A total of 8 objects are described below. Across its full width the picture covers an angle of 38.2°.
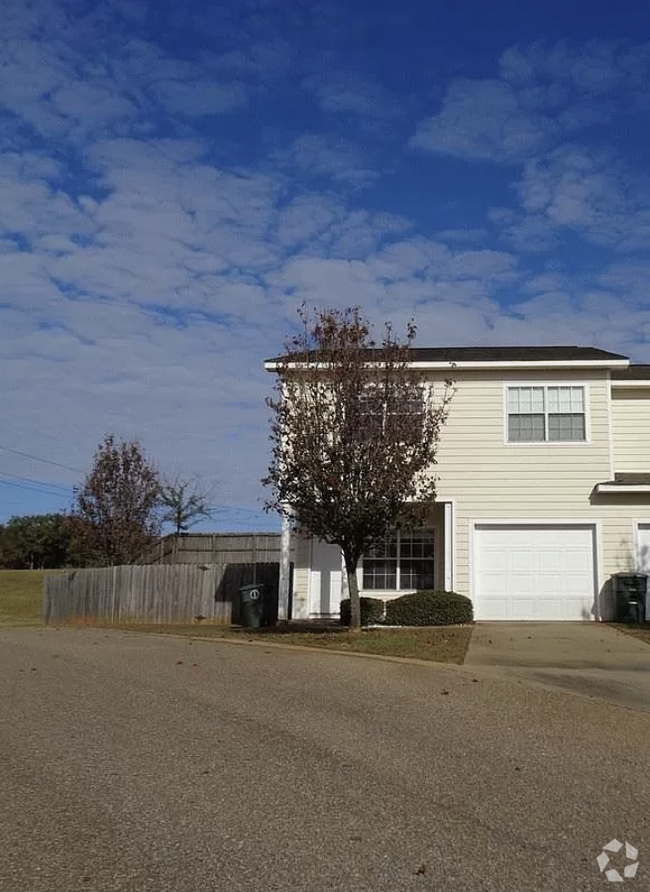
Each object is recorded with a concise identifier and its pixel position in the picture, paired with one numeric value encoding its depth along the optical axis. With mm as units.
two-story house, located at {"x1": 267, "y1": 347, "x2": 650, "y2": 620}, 20531
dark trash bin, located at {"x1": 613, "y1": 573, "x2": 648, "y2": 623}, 19641
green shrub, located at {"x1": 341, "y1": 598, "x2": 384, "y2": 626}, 19734
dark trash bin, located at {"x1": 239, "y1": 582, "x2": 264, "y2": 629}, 21406
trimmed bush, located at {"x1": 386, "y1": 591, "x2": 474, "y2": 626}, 19312
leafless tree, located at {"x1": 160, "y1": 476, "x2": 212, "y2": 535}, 51231
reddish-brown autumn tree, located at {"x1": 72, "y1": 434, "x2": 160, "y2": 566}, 27641
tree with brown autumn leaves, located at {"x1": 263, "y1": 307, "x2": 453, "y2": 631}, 15703
